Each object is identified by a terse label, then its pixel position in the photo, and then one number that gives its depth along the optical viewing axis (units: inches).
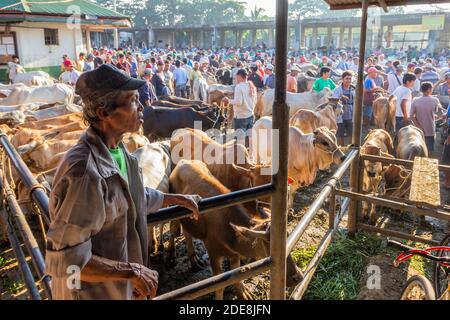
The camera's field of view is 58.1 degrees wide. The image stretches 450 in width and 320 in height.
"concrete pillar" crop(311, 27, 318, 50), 1540.6
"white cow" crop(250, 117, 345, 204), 272.5
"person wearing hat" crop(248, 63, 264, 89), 602.9
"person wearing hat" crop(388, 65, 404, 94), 493.4
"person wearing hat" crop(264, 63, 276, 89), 577.1
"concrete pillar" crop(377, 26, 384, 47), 1263.7
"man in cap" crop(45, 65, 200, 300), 63.9
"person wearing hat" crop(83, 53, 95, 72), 615.1
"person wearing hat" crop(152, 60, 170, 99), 538.0
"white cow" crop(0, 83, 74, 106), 466.9
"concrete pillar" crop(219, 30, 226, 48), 1747.0
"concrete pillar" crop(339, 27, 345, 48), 1492.4
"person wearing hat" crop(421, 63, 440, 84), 530.0
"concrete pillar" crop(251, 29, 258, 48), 1674.5
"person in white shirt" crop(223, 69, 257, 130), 363.3
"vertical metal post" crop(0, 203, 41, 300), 77.7
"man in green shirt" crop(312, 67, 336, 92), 460.7
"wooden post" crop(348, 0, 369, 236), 174.9
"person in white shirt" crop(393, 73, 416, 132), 346.9
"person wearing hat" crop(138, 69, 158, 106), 438.9
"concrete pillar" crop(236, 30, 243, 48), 1764.3
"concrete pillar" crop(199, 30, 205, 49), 1811.5
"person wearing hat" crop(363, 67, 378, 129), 452.4
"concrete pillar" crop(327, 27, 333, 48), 1475.1
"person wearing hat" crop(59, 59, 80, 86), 541.5
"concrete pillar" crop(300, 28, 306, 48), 1553.9
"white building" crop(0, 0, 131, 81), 686.7
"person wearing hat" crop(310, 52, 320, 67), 952.2
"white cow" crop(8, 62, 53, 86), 596.2
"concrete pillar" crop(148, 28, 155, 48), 1798.7
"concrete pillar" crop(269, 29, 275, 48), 1641.4
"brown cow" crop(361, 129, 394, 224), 241.9
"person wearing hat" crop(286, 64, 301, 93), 530.5
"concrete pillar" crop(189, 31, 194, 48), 1889.5
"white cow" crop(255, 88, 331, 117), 461.7
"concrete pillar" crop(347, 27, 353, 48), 1462.8
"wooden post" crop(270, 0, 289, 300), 77.1
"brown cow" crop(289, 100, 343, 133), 359.4
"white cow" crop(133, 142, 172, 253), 216.2
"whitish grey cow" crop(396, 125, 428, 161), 282.2
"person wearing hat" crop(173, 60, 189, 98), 600.7
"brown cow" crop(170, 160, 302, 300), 140.7
